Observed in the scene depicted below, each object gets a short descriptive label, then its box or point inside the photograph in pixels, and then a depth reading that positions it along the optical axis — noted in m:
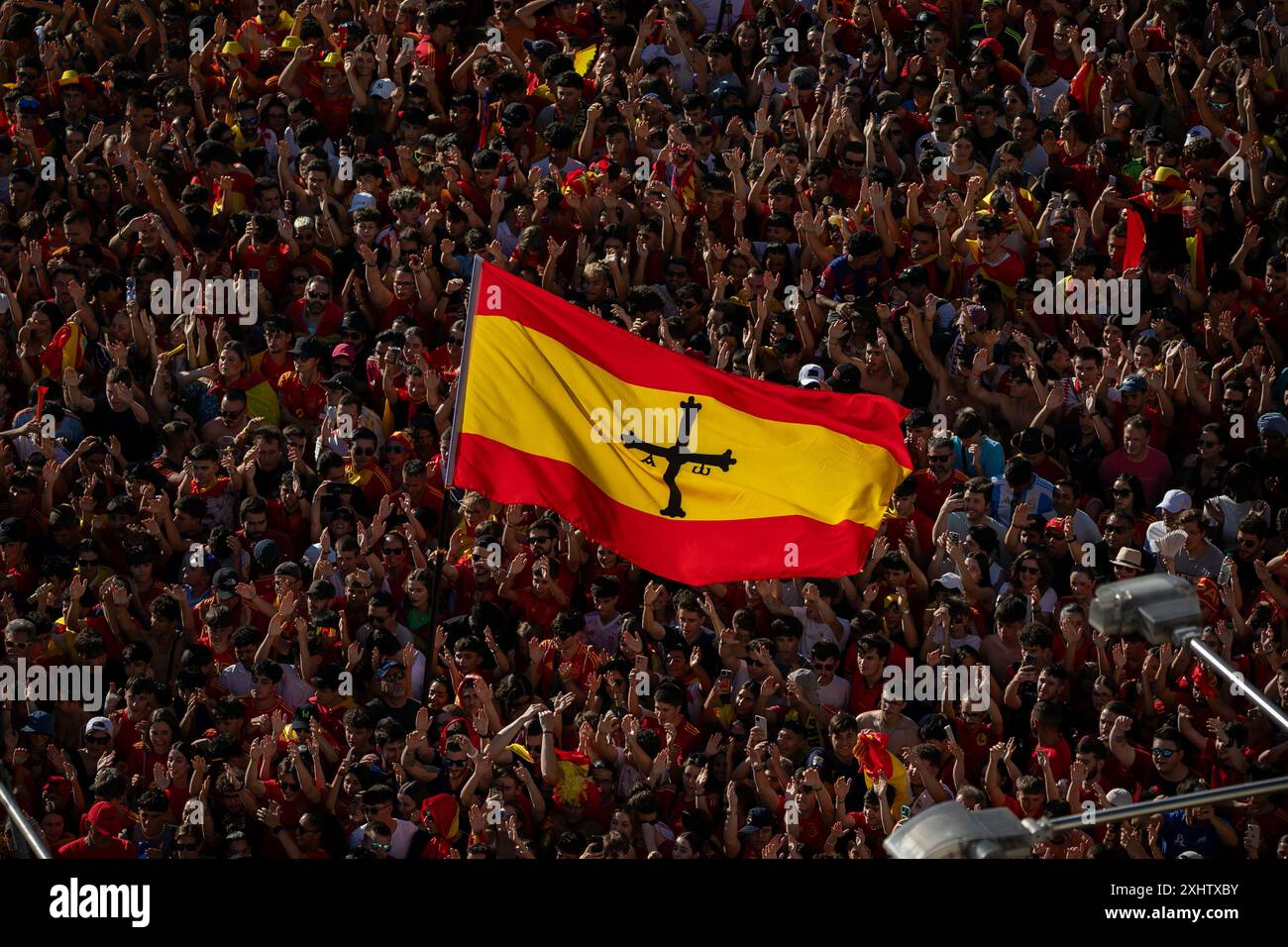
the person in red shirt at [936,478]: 16.06
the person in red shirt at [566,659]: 15.49
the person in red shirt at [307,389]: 17.83
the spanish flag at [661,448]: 13.95
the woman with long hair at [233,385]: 17.92
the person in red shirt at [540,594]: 16.08
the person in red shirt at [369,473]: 16.91
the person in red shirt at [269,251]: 18.80
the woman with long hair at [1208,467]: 15.91
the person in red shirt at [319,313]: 18.23
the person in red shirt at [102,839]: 14.83
